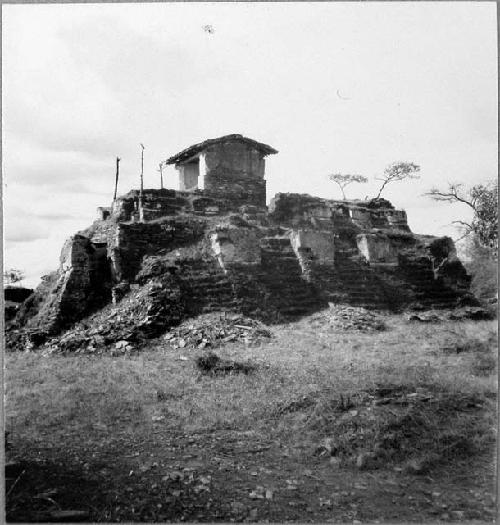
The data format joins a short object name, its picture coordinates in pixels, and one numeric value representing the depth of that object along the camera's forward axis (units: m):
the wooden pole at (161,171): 20.67
